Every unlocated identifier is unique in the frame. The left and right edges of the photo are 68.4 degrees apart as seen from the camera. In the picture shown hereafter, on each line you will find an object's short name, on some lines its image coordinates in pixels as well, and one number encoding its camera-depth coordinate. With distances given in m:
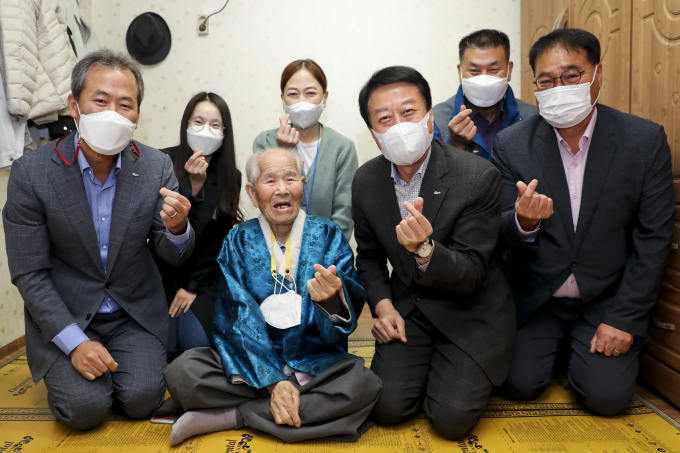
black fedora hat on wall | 4.03
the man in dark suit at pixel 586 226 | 2.14
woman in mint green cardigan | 3.12
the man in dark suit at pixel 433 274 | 2.01
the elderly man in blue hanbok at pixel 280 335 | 1.96
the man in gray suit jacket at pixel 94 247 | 2.06
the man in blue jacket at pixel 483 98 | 2.79
